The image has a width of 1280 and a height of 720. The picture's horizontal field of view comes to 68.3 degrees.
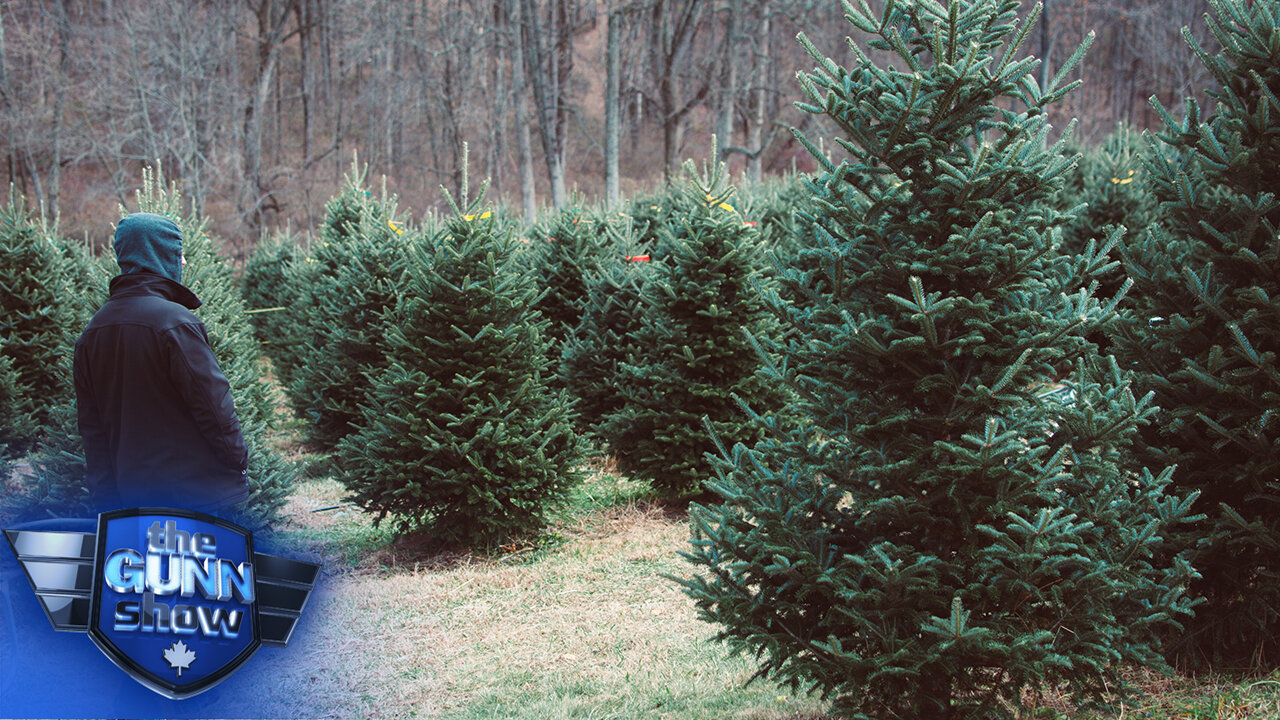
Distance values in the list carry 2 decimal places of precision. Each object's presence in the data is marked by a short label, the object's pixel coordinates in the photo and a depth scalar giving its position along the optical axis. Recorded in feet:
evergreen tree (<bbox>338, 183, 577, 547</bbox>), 22.70
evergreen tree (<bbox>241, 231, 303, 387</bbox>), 47.75
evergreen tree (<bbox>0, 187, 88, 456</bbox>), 33.99
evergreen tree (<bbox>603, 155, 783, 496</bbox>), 25.45
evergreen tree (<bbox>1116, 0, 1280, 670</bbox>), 12.85
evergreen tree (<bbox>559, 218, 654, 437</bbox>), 31.04
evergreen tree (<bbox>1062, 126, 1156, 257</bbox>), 37.29
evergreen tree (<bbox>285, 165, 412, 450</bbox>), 32.07
